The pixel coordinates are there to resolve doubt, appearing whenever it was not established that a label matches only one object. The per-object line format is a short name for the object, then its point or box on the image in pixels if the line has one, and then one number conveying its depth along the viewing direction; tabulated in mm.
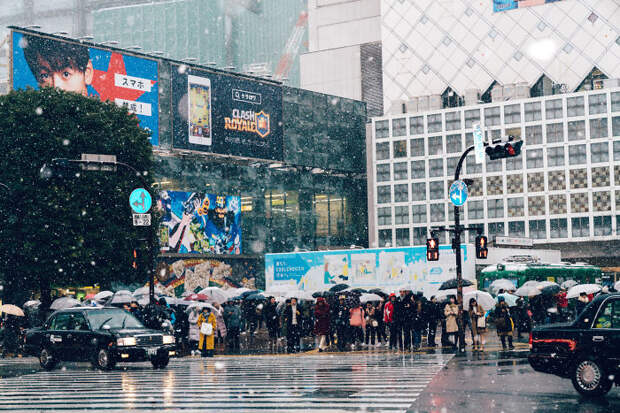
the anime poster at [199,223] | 71062
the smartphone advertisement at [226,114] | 72750
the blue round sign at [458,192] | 28734
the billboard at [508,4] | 94844
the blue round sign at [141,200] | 31103
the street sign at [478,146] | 30184
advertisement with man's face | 63469
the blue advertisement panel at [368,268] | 45281
